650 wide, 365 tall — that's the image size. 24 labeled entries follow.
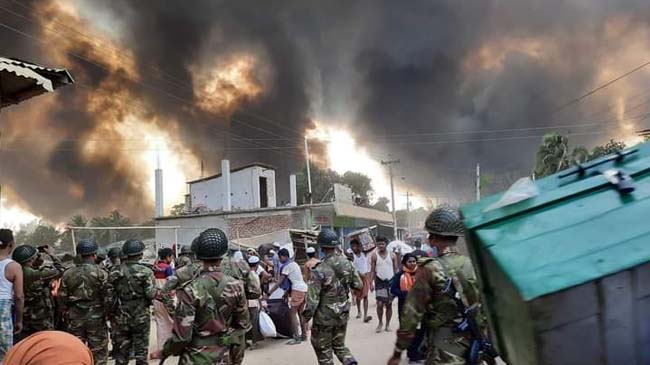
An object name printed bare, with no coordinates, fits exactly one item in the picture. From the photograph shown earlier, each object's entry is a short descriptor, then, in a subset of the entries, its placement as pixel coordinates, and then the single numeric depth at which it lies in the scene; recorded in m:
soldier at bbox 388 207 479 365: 2.85
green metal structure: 1.35
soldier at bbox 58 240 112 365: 5.08
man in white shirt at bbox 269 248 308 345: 7.05
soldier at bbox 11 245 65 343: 5.20
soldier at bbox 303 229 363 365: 4.67
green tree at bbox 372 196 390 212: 62.66
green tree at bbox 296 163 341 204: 41.34
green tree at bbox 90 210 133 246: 40.03
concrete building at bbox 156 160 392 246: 22.89
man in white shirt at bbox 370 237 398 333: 7.85
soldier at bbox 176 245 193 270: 7.13
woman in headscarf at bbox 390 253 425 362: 6.18
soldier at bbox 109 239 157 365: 5.39
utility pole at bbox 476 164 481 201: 31.97
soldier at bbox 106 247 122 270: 6.29
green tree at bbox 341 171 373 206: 48.91
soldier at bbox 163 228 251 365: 3.08
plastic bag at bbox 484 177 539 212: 1.71
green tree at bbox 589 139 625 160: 19.02
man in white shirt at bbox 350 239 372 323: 8.92
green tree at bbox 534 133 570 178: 18.94
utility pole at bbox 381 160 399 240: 33.78
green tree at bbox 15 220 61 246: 35.06
